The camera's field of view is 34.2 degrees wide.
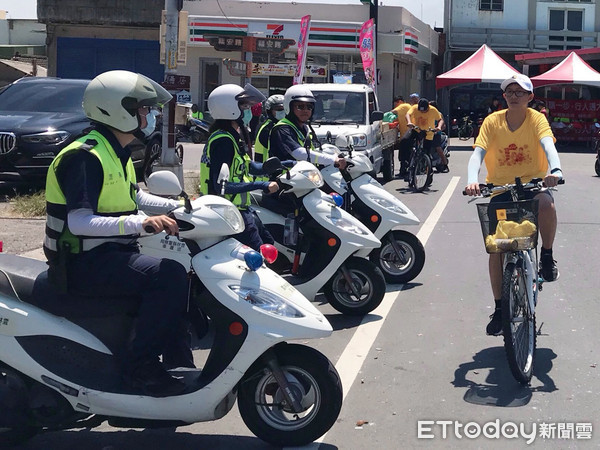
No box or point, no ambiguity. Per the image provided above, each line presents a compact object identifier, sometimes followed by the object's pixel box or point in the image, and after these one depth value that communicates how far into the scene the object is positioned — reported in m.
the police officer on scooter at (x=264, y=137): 9.14
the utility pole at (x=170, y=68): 14.49
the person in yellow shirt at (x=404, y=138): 20.09
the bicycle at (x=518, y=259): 5.81
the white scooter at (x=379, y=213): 8.86
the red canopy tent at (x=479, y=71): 33.03
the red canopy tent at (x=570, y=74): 33.06
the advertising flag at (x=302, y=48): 25.60
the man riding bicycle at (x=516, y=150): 6.63
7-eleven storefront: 38.88
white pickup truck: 17.41
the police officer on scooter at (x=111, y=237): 4.55
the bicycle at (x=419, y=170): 17.86
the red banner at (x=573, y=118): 34.88
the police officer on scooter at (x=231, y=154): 6.82
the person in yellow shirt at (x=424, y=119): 19.05
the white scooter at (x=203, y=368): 4.63
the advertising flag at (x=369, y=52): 29.80
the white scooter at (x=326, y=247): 7.62
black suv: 14.14
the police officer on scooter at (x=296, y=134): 8.55
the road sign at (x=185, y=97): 35.03
